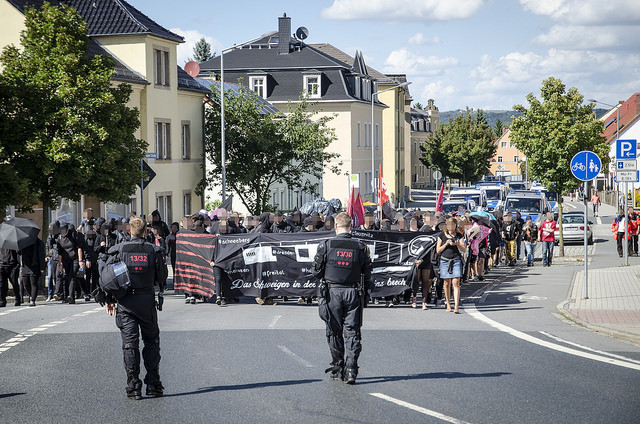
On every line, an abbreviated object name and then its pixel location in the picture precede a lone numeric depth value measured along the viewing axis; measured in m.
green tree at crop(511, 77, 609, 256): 30.28
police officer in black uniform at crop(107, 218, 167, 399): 8.84
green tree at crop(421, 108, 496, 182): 97.12
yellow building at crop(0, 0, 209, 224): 31.17
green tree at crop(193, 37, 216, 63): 123.50
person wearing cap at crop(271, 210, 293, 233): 20.22
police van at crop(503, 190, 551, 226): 42.53
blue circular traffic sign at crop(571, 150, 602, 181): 18.07
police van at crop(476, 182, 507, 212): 56.28
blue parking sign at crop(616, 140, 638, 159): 21.54
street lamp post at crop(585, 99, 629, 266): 25.78
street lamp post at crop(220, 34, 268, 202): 33.03
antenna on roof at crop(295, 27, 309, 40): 68.12
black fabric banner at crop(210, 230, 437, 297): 17.33
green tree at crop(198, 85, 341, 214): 39.25
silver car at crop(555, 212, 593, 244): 37.16
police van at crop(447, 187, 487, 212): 48.00
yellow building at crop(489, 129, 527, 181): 182.62
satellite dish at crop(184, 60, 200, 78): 45.88
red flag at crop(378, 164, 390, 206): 29.69
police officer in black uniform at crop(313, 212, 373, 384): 9.62
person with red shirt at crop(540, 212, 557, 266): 26.03
